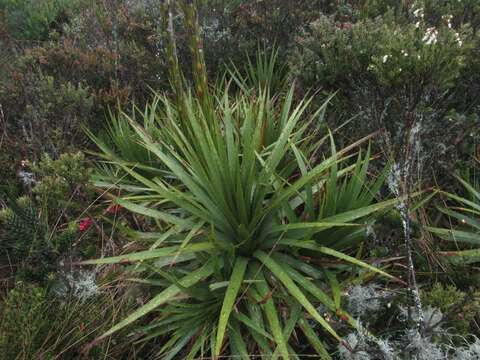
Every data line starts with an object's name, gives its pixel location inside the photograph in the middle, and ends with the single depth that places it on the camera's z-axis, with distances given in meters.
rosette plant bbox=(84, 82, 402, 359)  2.17
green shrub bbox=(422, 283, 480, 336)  1.95
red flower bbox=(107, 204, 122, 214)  3.05
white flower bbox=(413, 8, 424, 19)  3.35
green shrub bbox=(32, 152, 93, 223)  2.79
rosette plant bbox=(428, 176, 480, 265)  2.40
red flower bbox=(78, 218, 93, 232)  2.89
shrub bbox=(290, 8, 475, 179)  2.73
